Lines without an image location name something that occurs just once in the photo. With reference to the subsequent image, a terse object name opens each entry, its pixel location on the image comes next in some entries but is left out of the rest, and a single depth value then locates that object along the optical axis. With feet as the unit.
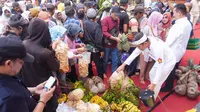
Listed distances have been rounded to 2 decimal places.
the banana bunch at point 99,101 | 11.41
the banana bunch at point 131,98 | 12.12
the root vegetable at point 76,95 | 10.73
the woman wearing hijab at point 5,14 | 18.37
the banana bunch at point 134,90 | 12.51
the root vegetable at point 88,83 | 13.02
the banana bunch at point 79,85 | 12.40
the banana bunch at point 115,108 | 11.42
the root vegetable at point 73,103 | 10.87
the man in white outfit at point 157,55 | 11.18
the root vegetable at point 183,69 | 15.30
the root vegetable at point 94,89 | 13.37
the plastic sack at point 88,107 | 10.69
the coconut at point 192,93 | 13.37
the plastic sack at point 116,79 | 12.16
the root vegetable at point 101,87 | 13.94
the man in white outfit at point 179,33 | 13.53
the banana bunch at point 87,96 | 11.93
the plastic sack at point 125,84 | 12.34
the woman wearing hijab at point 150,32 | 15.71
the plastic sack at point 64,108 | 10.76
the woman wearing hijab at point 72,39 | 11.91
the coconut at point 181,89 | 13.89
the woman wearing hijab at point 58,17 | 16.28
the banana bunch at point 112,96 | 12.32
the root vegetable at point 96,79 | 14.15
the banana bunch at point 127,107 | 11.06
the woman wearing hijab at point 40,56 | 7.99
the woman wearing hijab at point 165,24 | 16.42
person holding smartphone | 4.80
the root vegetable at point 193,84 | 13.84
